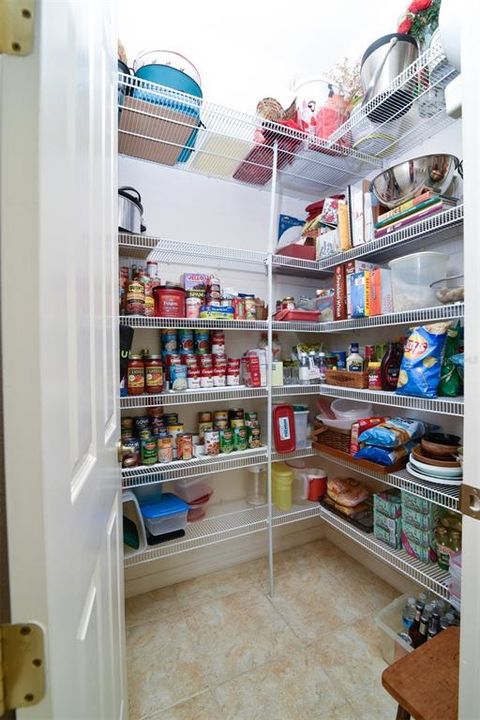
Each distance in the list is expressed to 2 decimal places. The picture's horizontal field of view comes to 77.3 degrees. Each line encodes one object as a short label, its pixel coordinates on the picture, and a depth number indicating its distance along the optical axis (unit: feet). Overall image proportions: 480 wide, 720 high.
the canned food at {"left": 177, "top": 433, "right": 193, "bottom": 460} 4.97
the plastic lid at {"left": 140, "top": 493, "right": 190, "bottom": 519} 4.78
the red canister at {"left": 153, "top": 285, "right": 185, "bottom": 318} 4.76
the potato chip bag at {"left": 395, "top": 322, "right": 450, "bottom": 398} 3.79
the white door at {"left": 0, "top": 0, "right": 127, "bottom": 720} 0.95
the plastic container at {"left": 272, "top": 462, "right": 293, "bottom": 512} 5.87
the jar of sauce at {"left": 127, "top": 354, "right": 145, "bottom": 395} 4.55
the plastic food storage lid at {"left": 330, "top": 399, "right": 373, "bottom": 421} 5.51
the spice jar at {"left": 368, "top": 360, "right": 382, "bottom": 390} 4.73
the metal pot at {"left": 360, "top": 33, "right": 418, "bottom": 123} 3.91
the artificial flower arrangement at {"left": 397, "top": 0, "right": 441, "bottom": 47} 3.67
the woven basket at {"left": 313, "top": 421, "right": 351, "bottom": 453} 5.36
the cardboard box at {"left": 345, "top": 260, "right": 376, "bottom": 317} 5.06
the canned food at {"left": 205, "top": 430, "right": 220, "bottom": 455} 5.21
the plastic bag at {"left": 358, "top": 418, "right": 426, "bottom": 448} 4.40
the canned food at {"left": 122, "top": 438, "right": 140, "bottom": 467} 4.53
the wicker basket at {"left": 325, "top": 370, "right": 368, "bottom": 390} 4.98
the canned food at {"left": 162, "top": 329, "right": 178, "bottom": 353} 5.14
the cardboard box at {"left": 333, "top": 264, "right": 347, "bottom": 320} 5.27
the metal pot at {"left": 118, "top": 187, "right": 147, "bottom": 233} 4.33
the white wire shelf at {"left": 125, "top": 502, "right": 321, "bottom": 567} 4.74
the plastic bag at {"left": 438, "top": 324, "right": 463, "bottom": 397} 3.79
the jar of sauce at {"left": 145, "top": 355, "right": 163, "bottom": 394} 4.69
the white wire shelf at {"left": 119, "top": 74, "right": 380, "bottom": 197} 4.17
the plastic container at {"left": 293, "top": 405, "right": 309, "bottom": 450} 6.06
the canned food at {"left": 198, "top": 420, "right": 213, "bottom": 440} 5.32
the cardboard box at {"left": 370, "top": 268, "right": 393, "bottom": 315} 4.67
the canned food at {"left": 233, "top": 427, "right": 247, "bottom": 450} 5.43
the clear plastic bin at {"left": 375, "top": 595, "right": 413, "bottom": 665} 3.92
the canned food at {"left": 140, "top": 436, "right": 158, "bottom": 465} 4.66
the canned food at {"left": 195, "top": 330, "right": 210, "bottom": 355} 5.33
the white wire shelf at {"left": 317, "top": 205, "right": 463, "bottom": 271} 3.76
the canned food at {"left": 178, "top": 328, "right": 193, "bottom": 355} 5.26
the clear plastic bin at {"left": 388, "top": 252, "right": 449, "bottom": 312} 4.13
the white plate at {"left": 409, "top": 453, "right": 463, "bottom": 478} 3.68
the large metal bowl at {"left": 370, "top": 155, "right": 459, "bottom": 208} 3.94
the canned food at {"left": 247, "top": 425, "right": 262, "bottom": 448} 5.59
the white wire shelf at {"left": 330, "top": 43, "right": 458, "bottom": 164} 3.74
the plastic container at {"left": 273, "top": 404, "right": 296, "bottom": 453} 5.66
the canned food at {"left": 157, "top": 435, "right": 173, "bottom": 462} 4.79
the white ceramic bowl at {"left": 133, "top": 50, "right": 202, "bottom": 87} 4.00
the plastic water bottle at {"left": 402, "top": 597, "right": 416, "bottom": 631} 3.98
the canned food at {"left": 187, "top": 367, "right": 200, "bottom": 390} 5.11
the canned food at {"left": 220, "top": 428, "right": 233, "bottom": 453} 5.33
